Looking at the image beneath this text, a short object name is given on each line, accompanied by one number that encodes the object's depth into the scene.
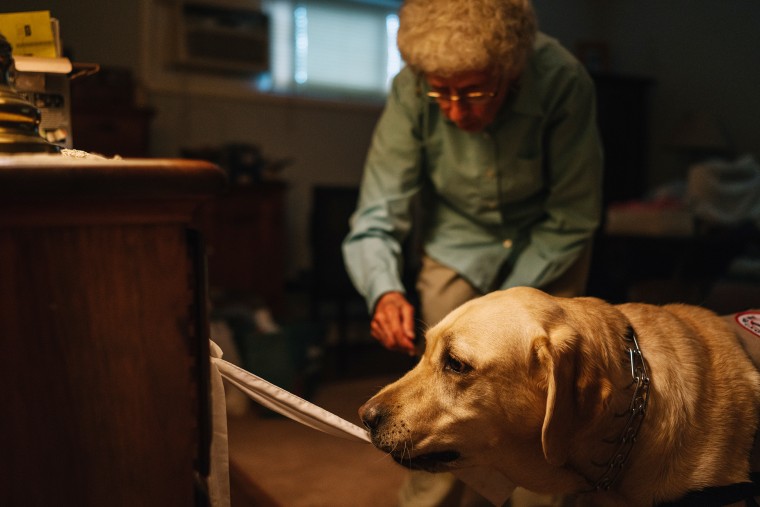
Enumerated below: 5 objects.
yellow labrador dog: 0.96
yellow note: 0.96
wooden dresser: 0.58
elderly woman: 1.31
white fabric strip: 0.92
